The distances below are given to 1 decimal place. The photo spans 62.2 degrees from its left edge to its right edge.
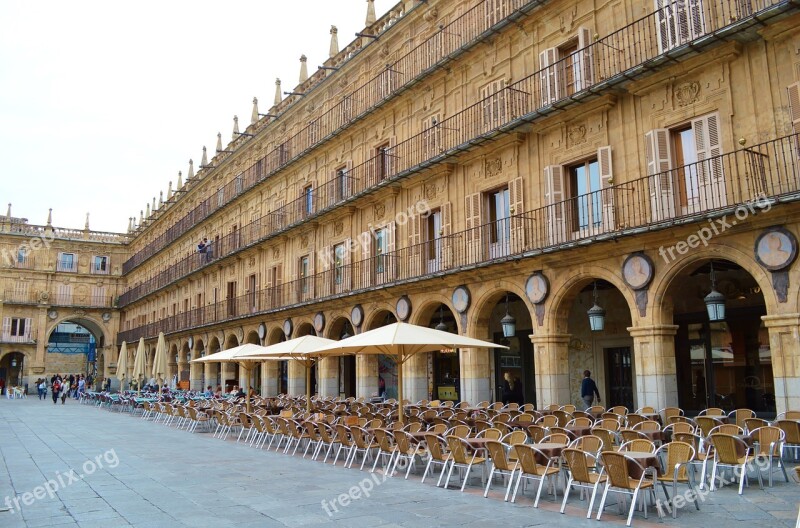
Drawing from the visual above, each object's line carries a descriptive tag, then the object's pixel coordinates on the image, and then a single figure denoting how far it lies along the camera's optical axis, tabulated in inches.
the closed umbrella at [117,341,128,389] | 1163.9
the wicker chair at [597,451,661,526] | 270.5
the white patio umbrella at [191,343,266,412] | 725.3
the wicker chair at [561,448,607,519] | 287.9
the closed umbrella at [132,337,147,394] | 1124.5
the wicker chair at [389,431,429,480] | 388.5
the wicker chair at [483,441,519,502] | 321.1
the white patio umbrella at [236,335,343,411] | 600.0
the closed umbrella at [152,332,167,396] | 1039.0
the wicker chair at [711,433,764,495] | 317.1
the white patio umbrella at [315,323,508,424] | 443.8
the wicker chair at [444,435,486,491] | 349.4
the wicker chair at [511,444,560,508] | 307.0
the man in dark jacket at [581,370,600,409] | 596.4
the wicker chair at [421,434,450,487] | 363.3
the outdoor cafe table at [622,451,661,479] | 281.4
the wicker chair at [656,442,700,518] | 288.7
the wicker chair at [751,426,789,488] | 333.7
